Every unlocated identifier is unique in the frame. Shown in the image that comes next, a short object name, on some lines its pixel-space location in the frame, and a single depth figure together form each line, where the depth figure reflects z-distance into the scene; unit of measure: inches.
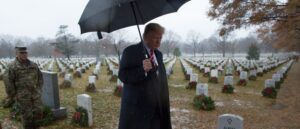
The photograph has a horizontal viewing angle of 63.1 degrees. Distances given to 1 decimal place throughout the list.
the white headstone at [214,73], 562.5
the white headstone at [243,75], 534.1
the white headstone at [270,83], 411.5
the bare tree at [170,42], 2645.2
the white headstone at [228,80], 428.0
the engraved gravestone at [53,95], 239.6
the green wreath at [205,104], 301.6
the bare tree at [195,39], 2643.9
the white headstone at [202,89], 320.8
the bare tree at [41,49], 2701.8
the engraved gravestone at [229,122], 132.2
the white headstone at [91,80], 420.1
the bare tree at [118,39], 1107.9
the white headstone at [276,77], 486.7
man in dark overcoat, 93.7
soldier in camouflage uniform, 172.1
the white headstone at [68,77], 451.6
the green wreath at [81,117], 221.0
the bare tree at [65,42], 1910.7
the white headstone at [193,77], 465.4
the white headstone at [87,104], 221.6
